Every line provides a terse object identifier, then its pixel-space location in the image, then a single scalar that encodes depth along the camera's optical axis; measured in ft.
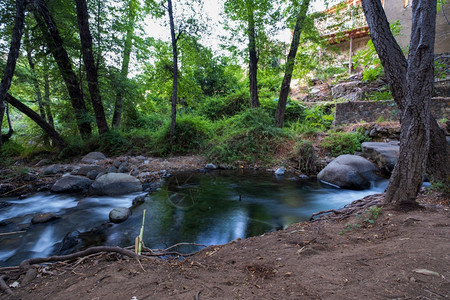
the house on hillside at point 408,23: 42.39
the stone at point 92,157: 28.80
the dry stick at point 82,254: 8.04
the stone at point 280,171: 27.71
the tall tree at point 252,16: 29.63
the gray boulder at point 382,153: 22.38
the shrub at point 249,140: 32.09
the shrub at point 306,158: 27.50
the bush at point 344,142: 28.14
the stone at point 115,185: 19.70
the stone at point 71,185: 19.93
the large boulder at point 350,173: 21.54
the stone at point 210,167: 30.68
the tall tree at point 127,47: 33.30
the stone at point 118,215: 14.85
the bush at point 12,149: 33.90
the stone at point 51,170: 23.75
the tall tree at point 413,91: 9.00
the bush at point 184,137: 34.83
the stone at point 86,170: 23.50
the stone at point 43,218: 14.61
